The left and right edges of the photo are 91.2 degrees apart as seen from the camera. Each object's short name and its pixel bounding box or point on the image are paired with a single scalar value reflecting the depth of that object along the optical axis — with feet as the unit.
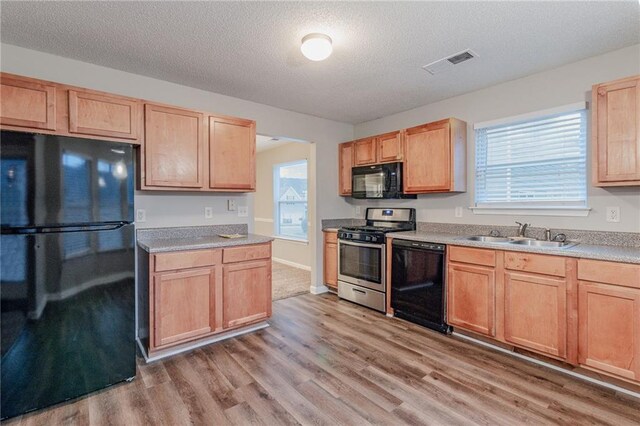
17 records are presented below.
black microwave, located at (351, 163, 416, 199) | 12.78
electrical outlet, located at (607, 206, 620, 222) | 8.33
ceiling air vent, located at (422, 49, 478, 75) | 8.45
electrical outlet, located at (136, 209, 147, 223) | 9.79
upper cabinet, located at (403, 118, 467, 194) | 10.98
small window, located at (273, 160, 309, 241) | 20.56
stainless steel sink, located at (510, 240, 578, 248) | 8.72
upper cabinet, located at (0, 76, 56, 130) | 7.00
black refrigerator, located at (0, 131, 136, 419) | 5.96
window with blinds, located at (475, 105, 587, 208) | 9.18
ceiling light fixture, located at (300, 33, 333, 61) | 7.33
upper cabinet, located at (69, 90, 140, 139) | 7.82
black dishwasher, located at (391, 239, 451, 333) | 10.08
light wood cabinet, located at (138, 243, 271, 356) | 8.36
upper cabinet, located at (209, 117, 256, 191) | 10.21
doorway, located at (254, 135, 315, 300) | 19.45
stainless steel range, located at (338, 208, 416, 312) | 11.91
